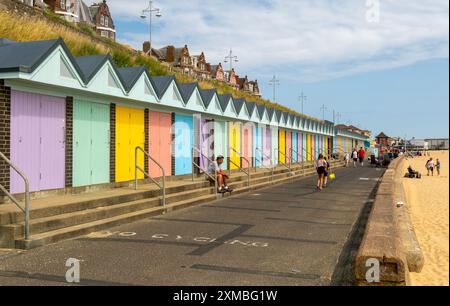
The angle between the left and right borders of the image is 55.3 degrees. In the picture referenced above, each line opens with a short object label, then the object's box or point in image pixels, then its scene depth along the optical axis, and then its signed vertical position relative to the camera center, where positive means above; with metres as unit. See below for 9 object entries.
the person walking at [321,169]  17.62 -0.61
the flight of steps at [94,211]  7.11 -1.21
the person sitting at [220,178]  14.41 -0.83
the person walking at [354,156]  40.22 -0.17
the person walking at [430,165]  40.03 -1.02
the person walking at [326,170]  18.03 -0.69
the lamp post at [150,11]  49.19 +16.46
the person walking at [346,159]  41.45 -0.47
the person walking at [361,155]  43.44 -0.08
